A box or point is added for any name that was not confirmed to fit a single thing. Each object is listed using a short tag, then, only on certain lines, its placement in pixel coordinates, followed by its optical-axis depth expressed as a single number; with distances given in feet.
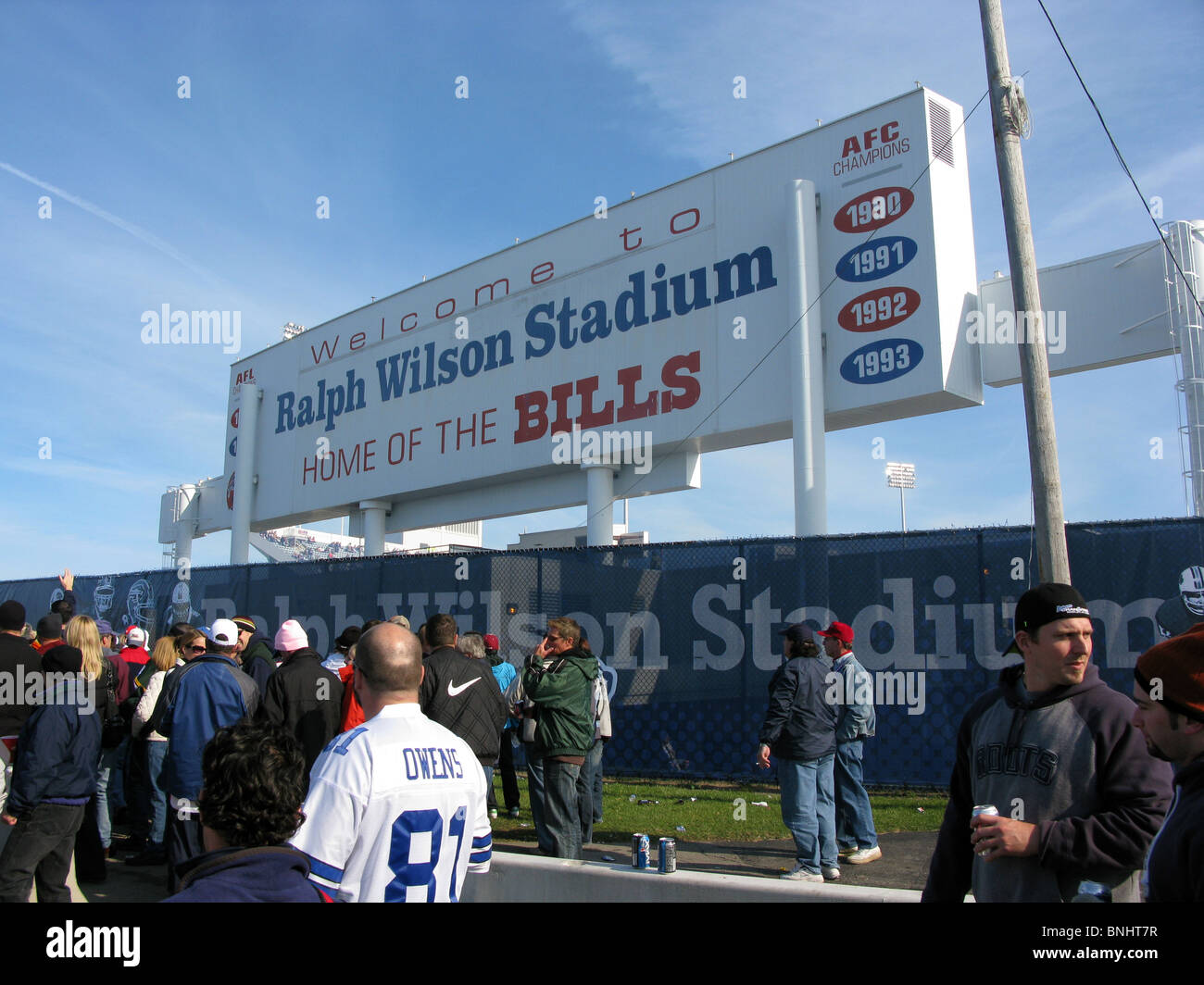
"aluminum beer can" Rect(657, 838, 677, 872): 16.51
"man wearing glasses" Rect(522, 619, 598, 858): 20.52
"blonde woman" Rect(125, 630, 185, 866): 22.89
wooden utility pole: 22.04
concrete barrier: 14.96
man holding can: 8.80
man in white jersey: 8.57
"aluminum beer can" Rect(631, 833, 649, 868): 16.88
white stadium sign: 44.50
